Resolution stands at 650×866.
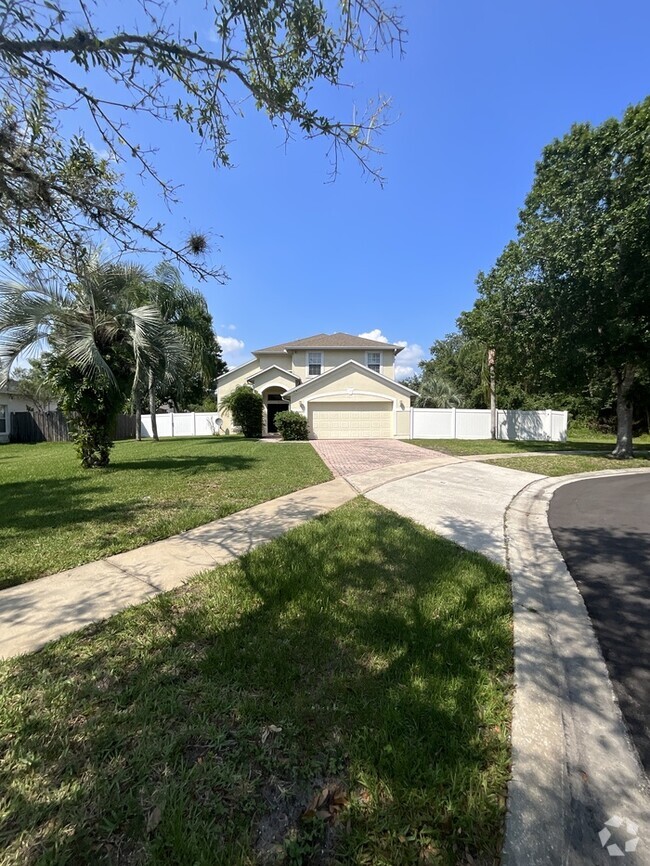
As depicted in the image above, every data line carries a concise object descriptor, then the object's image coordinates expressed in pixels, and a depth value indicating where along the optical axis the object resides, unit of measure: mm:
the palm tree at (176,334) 9594
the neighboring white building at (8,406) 20688
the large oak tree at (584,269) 11680
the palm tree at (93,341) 7941
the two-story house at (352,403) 22516
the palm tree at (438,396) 31031
